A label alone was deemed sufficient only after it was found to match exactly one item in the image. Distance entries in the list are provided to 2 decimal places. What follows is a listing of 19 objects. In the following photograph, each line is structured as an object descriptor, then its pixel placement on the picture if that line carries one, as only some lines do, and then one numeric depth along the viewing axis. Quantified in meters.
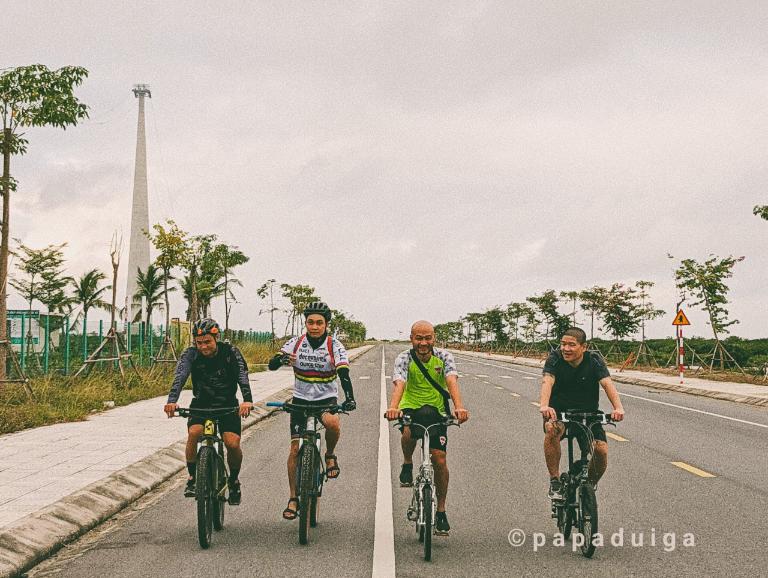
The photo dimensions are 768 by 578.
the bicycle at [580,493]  5.86
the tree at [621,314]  46.78
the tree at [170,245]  27.94
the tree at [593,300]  49.83
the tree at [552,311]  60.41
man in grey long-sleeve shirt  6.68
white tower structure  54.62
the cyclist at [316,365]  6.89
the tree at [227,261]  35.15
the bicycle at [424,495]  5.76
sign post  29.52
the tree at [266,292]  60.09
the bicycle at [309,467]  6.18
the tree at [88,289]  49.12
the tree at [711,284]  33.91
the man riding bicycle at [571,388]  6.36
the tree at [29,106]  14.14
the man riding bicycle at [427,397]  6.25
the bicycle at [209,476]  6.11
